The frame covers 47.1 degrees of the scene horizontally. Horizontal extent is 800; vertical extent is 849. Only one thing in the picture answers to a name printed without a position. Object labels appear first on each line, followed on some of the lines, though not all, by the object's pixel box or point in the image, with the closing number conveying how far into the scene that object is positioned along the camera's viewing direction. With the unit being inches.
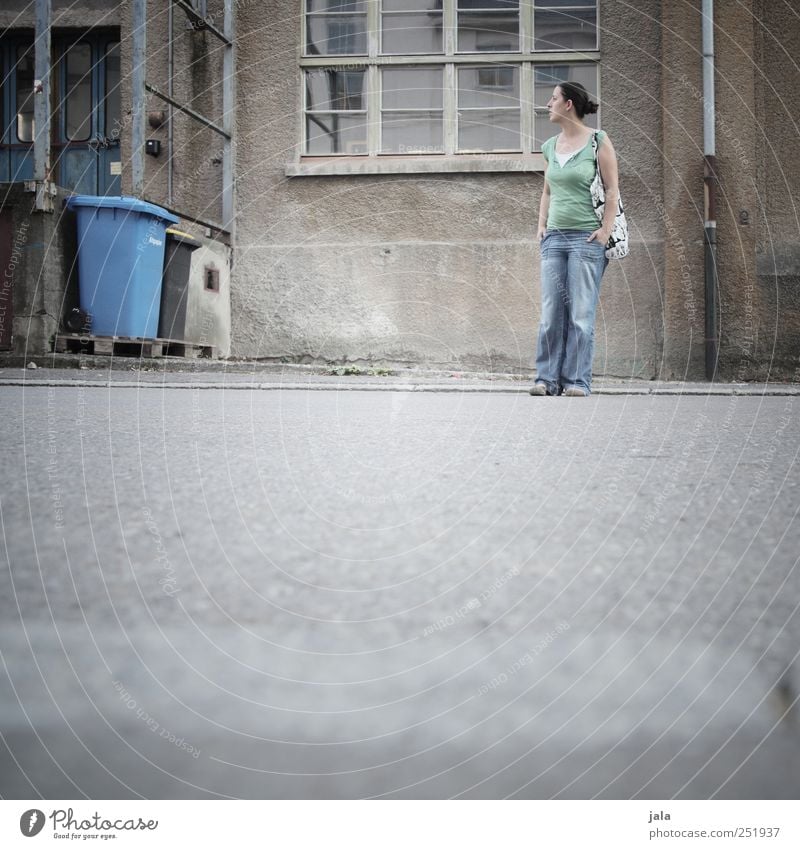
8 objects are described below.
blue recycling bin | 249.0
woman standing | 163.0
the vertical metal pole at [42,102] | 238.4
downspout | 279.1
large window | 312.5
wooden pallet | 245.8
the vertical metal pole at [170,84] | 303.9
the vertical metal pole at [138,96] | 253.9
